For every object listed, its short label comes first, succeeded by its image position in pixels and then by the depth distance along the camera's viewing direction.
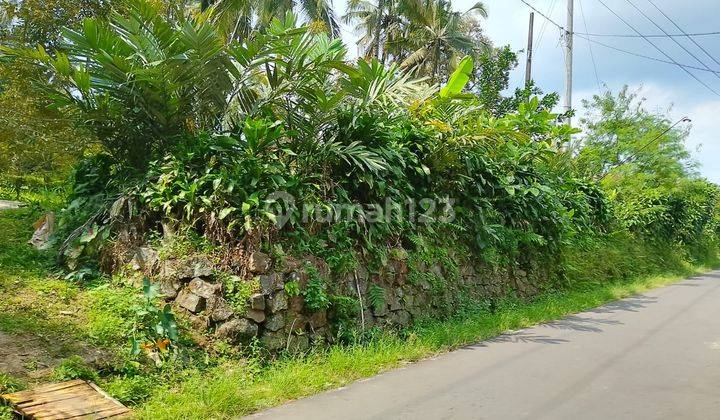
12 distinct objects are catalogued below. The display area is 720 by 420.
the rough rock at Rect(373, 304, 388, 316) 6.66
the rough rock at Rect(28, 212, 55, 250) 6.55
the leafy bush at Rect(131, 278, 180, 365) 4.84
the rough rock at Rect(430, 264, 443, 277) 7.88
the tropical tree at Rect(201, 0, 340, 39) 16.39
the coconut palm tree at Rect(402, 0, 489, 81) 23.55
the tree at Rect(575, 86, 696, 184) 20.58
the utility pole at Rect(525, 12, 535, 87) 21.26
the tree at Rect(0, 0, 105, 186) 7.99
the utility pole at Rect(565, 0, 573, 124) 17.22
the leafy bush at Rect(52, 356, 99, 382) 4.26
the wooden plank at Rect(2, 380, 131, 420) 3.75
